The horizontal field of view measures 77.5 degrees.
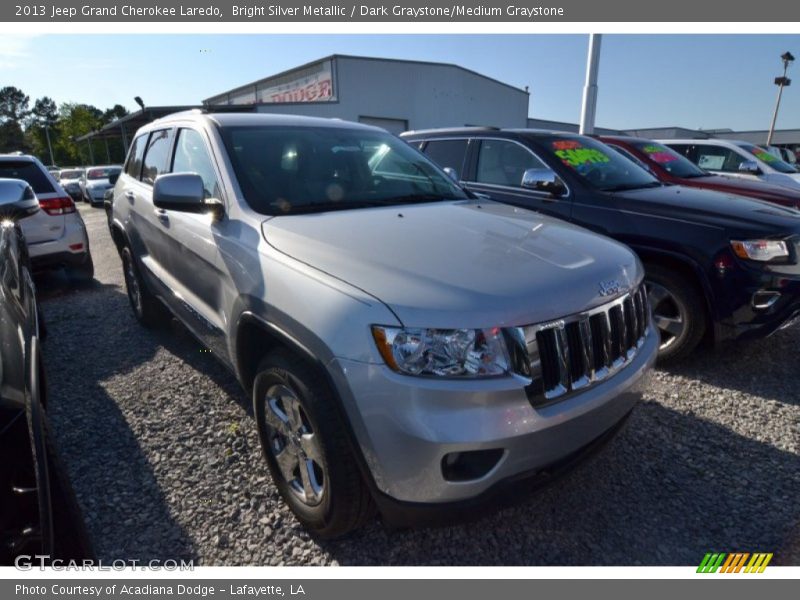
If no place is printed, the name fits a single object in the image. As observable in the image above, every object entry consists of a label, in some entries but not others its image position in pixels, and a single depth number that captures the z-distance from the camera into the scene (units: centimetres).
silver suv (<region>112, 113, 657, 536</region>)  166
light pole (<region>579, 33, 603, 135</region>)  1001
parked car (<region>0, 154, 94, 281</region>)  577
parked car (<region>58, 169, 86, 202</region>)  2362
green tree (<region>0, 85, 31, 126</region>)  8412
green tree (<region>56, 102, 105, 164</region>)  6041
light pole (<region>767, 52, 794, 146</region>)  2741
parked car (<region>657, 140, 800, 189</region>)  878
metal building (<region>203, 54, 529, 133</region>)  2431
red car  561
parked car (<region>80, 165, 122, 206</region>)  1875
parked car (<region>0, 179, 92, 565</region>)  155
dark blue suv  338
